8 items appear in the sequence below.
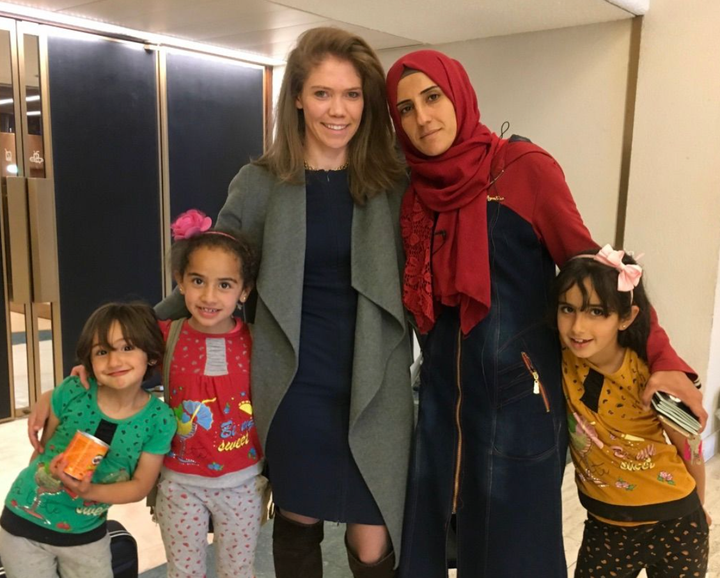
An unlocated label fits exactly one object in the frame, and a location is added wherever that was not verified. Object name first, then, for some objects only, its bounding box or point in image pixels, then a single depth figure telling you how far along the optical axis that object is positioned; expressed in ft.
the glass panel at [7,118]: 10.46
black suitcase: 5.63
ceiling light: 10.18
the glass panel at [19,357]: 11.09
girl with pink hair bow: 4.39
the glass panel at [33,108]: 10.66
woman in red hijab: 4.35
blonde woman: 4.69
